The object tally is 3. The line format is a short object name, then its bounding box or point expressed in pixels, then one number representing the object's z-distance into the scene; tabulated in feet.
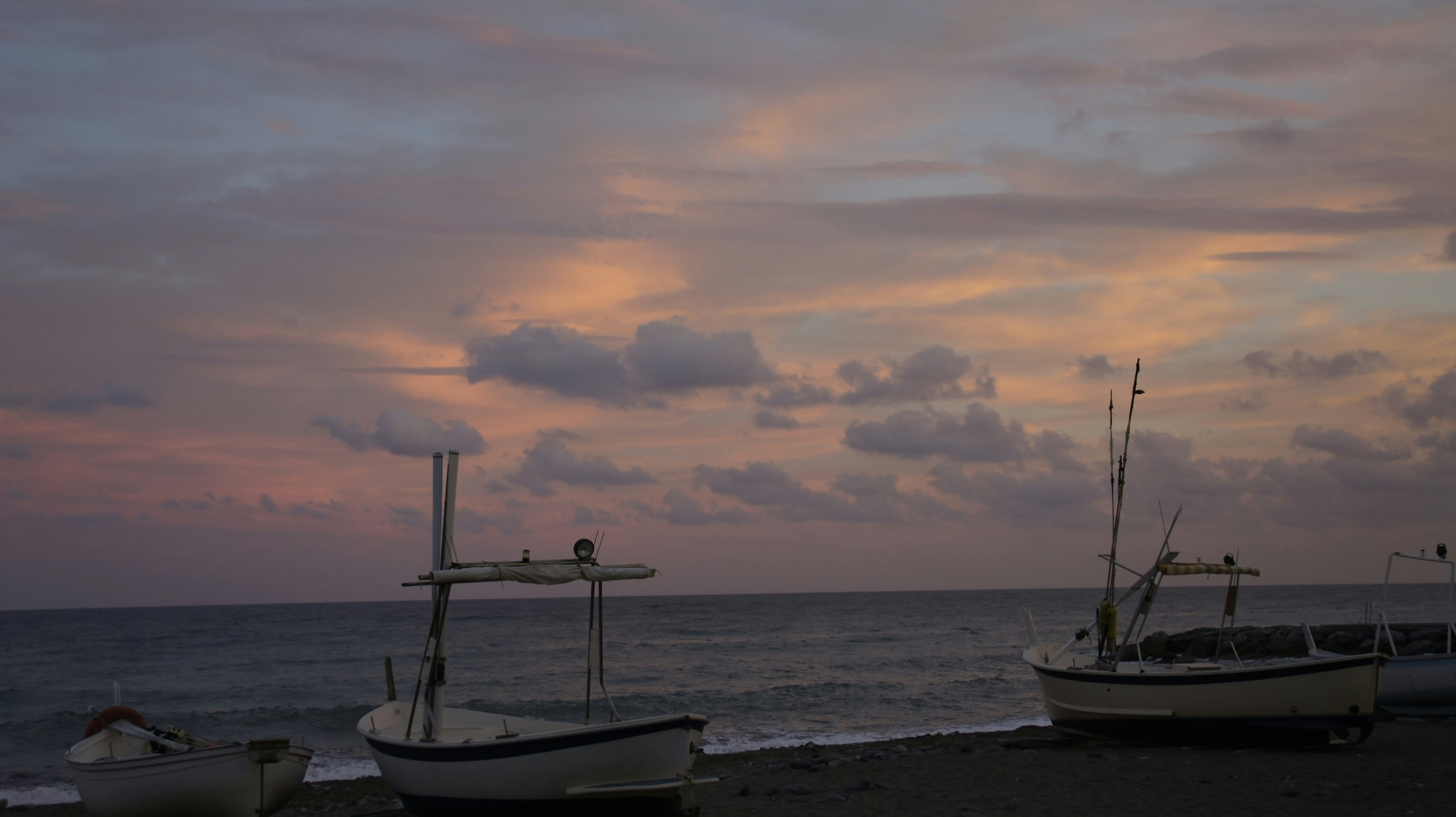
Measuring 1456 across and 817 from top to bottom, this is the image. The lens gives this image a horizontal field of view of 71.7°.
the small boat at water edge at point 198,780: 45.78
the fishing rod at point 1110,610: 63.36
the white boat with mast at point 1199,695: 53.78
